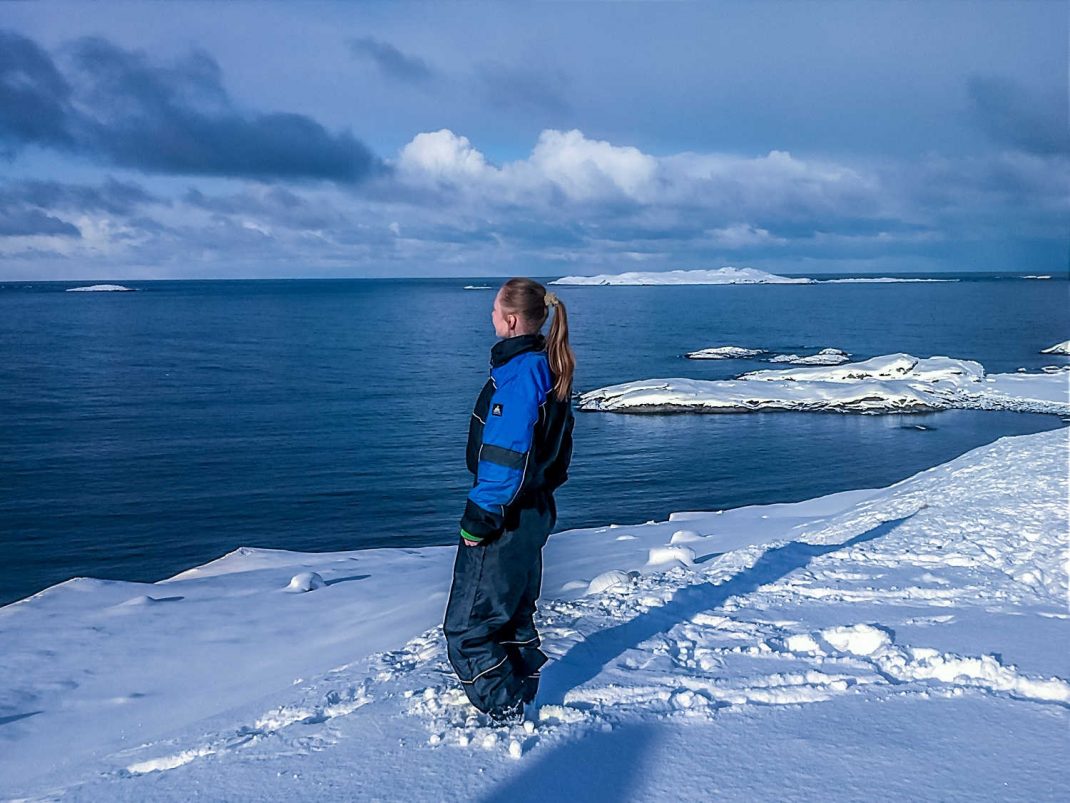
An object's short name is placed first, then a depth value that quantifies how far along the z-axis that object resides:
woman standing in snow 3.88
